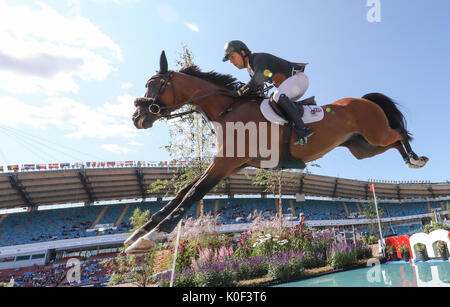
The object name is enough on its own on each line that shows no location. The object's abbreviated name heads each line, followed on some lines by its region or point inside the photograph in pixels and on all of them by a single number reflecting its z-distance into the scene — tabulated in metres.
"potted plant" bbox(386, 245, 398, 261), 11.62
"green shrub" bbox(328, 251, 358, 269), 9.13
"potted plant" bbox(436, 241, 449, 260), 9.81
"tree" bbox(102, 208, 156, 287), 7.97
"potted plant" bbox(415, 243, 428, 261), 10.30
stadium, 24.19
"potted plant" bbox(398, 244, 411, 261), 10.97
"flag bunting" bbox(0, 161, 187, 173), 26.67
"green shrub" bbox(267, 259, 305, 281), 8.20
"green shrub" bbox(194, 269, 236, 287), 7.22
